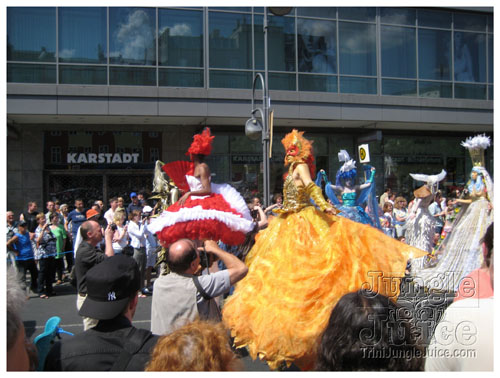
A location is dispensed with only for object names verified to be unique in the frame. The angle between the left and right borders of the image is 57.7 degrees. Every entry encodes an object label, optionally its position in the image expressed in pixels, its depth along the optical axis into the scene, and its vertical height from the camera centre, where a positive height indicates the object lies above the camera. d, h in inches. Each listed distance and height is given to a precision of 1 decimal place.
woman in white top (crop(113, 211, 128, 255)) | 330.3 -24.3
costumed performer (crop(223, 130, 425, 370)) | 159.3 -29.1
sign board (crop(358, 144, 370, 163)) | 345.4 +36.1
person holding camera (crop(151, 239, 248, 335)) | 120.1 -23.1
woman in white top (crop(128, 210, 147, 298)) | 335.4 -28.4
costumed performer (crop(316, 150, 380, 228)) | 335.6 +7.5
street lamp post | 384.5 +63.5
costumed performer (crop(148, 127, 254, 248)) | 181.2 -4.9
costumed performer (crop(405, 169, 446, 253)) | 384.8 -19.8
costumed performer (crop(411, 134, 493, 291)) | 280.5 -26.4
